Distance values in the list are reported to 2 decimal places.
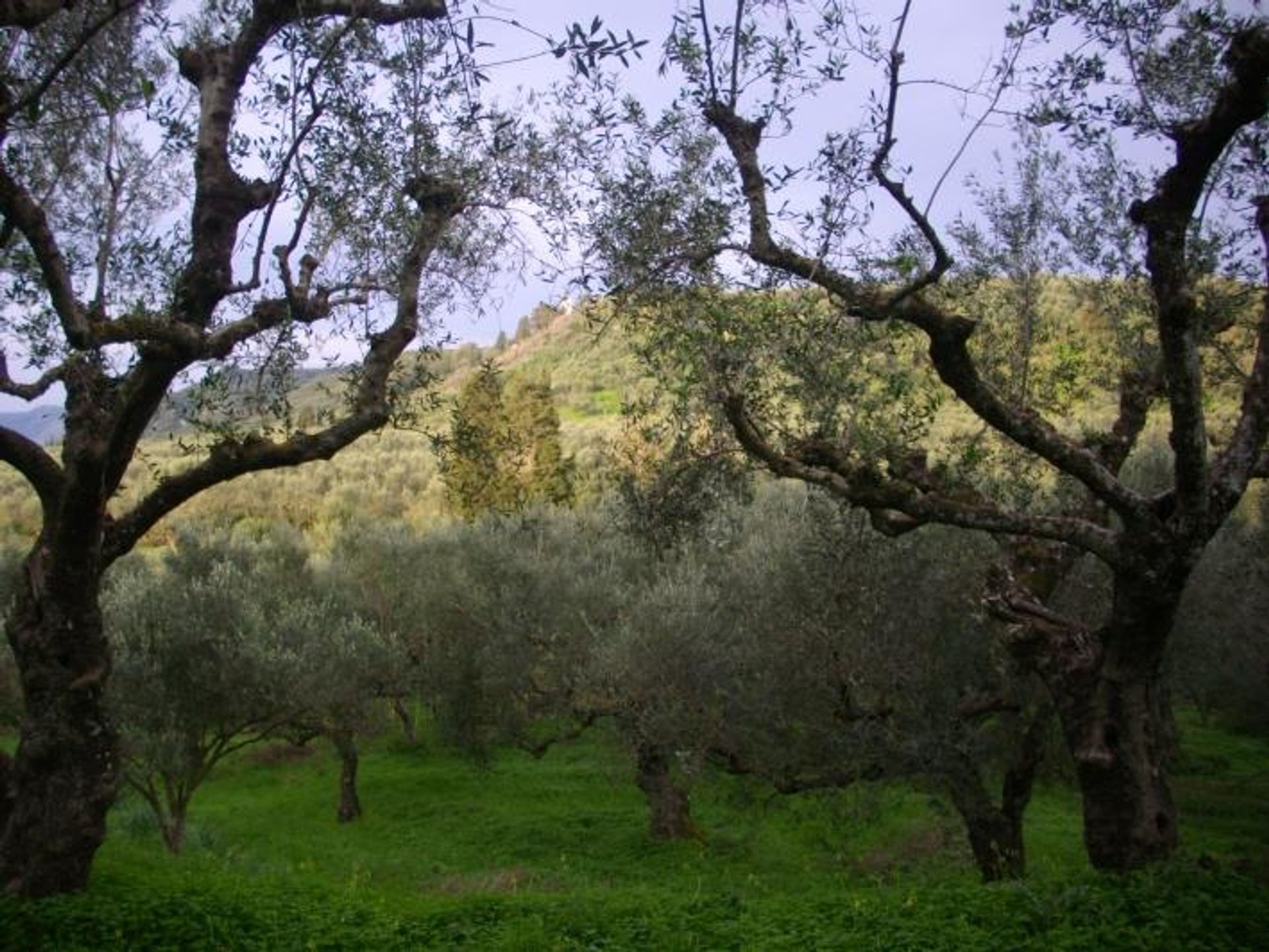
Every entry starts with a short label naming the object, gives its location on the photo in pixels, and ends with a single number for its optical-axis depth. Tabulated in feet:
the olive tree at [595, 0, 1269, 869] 25.88
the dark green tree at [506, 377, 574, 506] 155.84
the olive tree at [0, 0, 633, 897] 28.66
